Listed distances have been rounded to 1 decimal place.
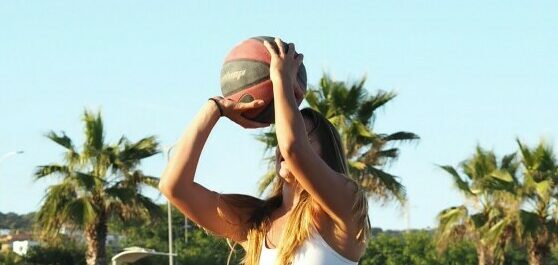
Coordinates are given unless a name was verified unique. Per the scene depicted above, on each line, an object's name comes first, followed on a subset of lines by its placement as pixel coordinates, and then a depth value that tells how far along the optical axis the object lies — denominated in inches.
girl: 159.3
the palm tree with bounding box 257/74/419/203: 988.6
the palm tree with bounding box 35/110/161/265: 1058.1
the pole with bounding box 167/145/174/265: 1495.4
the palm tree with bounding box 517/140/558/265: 1122.7
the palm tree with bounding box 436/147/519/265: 1173.7
